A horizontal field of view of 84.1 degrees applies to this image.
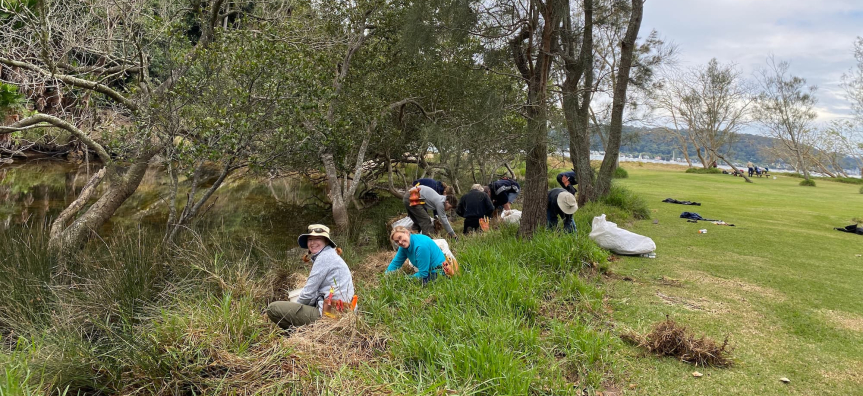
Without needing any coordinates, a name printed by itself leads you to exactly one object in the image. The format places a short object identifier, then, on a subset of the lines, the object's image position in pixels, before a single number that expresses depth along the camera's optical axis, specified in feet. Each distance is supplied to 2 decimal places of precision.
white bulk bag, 22.16
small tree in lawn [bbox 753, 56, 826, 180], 99.66
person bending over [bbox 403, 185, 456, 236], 29.32
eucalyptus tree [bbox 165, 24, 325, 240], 22.66
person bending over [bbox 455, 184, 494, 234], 28.76
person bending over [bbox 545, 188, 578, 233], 24.40
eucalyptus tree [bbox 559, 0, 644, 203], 28.81
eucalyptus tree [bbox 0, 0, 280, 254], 23.22
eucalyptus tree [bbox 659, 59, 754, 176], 116.88
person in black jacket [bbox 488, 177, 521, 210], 34.40
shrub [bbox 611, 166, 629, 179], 72.64
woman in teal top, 16.71
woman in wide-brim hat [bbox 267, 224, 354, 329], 13.67
